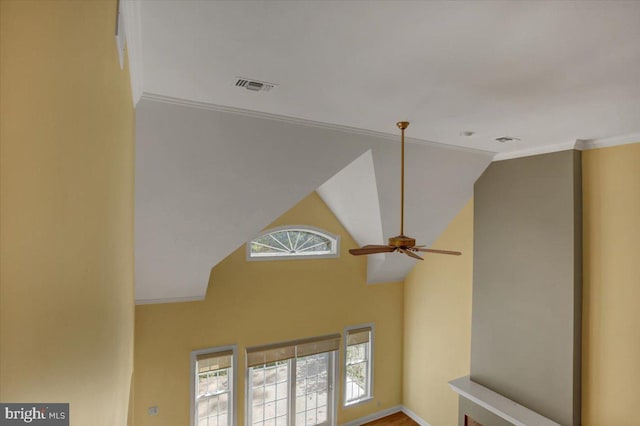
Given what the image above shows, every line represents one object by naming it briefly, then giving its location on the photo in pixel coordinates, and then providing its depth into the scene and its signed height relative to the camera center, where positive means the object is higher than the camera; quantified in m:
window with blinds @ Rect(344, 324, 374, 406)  6.10 -2.62
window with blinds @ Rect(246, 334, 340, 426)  5.36 -2.67
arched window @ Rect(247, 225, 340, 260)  5.30 -0.44
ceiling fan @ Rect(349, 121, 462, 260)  2.85 -0.25
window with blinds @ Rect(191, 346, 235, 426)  4.88 -2.44
